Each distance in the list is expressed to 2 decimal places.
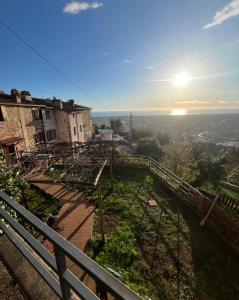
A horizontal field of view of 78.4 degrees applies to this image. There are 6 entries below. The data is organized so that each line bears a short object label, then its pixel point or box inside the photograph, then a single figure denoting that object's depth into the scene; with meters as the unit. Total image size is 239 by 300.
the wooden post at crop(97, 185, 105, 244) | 6.08
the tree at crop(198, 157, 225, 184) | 11.95
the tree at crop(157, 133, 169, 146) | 38.78
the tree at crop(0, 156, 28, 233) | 3.93
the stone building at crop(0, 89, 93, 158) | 13.04
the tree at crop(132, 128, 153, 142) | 45.63
